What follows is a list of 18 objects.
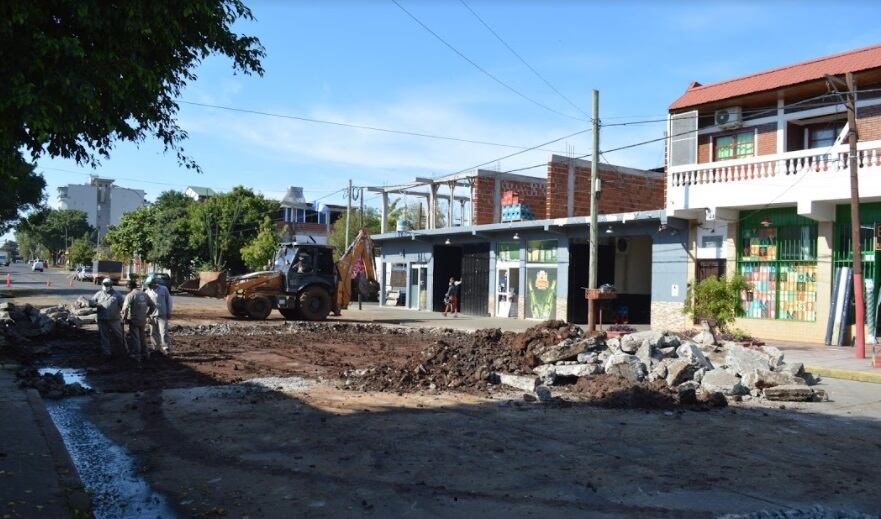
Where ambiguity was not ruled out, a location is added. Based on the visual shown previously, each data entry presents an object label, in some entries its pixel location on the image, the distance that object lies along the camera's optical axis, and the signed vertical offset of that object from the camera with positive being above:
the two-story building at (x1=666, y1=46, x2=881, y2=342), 19.27 +3.04
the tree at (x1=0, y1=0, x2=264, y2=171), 4.41 +1.40
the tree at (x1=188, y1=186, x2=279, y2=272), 53.59 +3.66
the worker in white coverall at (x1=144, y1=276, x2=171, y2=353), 14.74 -0.94
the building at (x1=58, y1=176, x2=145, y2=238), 126.44 +12.67
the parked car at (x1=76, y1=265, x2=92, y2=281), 65.19 -0.51
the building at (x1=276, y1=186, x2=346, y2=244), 70.00 +6.11
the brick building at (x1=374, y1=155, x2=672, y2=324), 26.73 +1.52
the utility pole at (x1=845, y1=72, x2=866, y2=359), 16.50 +1.34
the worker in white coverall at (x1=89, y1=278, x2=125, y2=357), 13.57 -0.99
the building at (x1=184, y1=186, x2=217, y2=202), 79.03 +9.15
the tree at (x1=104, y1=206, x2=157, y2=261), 56.72 +3.00
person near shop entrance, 31.44 -0.88
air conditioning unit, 22.09 +5.34
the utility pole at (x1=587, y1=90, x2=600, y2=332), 20.77 +2.24
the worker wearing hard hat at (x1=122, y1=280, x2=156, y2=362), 13.38 -0.92
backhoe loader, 24.16 -0.48
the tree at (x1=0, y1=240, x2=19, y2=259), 181.02 +4.97
